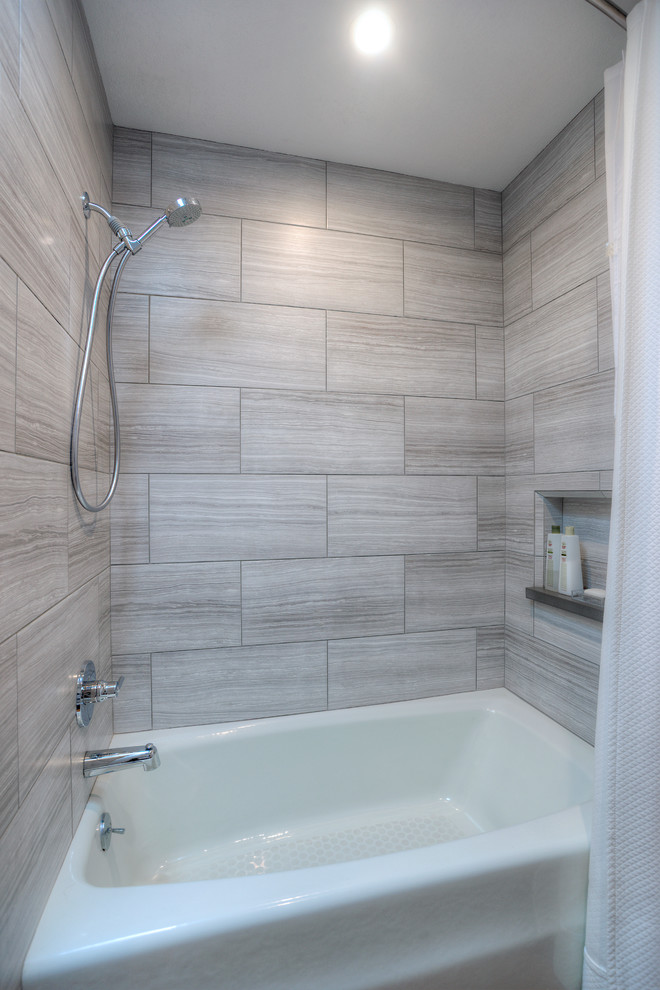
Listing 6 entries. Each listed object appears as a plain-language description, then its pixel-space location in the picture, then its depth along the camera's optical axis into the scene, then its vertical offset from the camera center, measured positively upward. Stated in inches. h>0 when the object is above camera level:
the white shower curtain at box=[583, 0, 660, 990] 41.9 -10.5
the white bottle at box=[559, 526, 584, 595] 66.4 -9.4
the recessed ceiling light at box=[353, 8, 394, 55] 52.4 +50.0
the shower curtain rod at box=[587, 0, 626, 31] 44.9 +44.2
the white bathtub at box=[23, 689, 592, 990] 37.7 -36.0
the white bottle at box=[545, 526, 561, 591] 69.5 -9.0
